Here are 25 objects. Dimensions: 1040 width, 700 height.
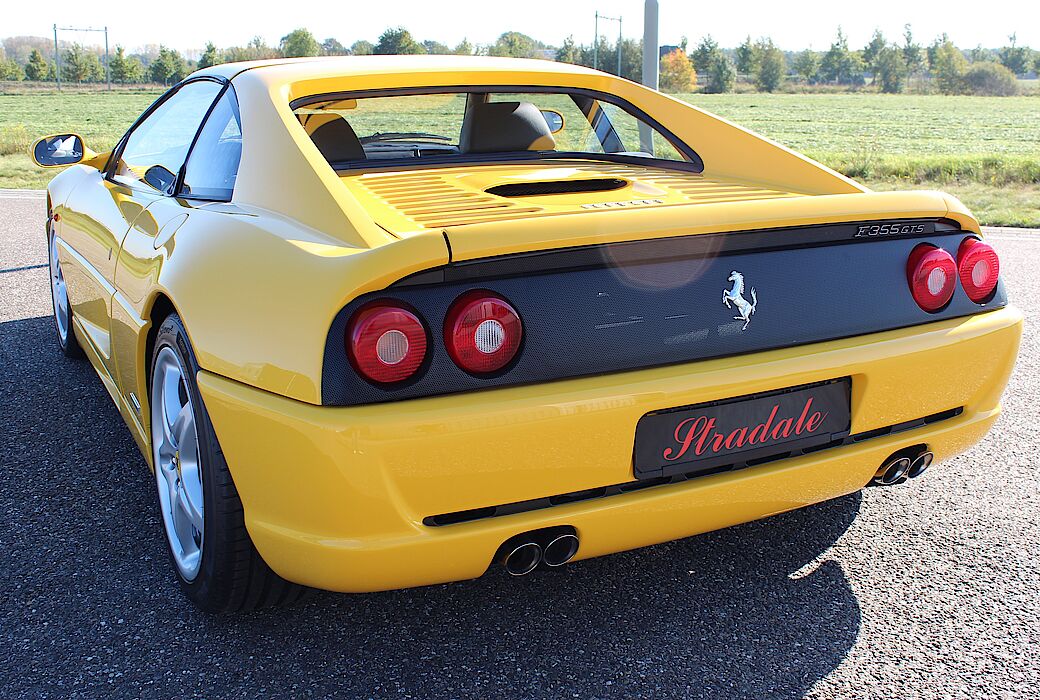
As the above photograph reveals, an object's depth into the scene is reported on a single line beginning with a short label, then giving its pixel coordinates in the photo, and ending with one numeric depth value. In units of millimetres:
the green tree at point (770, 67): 119050
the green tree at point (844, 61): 137250
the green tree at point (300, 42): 115375
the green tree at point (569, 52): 86750
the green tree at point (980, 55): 139175
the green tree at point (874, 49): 128500
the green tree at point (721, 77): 112875
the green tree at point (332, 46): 108462
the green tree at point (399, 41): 103688
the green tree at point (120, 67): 102438
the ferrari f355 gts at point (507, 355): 1833
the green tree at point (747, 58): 129875
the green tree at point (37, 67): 104812
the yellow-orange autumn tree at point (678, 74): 119062
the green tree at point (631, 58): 86725
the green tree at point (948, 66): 97400
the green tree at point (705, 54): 127375
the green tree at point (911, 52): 127944
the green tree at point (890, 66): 120500
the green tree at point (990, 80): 93250
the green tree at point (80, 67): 101875
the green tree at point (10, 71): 103625
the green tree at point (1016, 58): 135125
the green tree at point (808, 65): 136625
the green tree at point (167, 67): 96188
